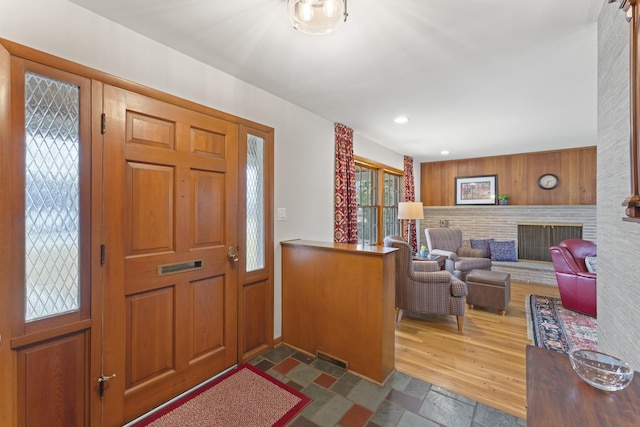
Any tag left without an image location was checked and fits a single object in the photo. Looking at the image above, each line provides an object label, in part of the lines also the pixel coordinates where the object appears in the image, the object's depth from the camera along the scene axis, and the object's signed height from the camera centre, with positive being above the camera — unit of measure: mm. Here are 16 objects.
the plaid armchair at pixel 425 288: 2967 -813
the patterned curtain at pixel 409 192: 5723 +492
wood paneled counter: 2121 -760
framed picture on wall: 5801 +547
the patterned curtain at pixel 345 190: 3504 +318
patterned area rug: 2698 -1251
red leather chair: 3273 -750
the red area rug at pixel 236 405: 1709 -1288
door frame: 1214 +32
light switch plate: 2682 +2
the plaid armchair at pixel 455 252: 4367 -662
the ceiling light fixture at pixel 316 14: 1346 +1007
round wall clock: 5207 +652
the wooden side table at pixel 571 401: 632 -474
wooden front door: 1627 -248
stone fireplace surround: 4859 -119
